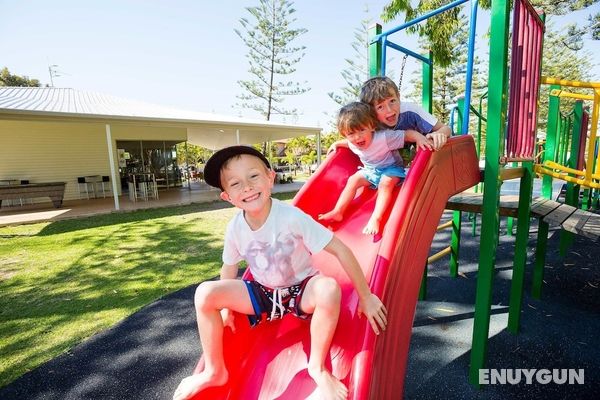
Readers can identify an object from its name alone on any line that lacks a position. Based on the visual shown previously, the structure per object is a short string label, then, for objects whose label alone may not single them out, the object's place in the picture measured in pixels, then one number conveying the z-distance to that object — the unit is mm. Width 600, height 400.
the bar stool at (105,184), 13719
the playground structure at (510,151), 2041
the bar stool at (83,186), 13180
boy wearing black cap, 1438
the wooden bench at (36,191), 9453
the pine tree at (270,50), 26094
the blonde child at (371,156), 2055
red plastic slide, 1446
